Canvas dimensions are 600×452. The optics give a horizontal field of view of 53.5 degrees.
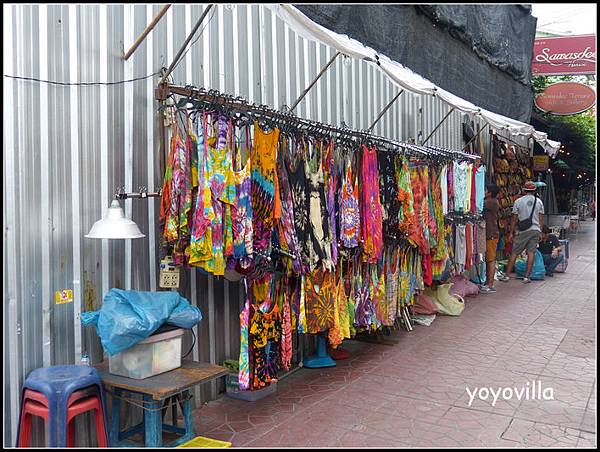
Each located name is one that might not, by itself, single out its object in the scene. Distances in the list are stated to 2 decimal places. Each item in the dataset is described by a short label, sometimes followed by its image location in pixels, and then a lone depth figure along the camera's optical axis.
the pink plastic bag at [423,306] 8.28
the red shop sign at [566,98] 14.83
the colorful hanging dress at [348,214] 5.44
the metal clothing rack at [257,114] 4.21
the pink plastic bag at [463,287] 9.44
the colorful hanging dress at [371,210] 5.78
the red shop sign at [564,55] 14.66
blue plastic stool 3.33
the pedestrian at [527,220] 11.23
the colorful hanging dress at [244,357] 4.55
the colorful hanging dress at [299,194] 4.89
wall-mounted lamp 3.66
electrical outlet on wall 4.29
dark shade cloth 7.05
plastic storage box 3.75
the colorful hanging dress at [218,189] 4.06
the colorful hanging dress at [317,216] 5.03
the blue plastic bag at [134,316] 3.55
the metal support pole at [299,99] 5.61
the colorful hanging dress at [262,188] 4.47
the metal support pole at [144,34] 4.02
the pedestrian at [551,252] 12.14
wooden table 3.64
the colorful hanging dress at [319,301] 5.21
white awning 3.83
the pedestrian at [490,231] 10.48
